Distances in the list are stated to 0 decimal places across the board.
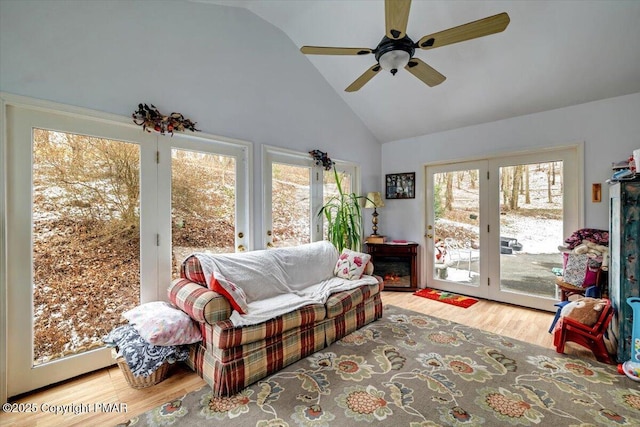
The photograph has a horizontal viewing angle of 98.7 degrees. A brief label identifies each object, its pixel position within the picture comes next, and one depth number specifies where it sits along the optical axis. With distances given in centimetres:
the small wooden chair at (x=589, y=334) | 221
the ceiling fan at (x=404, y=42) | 160
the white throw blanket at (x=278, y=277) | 218
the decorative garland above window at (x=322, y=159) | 369
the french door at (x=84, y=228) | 187
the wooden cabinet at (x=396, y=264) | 428
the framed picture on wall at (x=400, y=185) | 447
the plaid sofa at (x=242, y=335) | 183
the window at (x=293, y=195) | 327
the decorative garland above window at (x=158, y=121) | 229
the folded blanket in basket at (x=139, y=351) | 188
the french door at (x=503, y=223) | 329
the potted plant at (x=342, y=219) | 380
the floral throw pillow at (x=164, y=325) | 191
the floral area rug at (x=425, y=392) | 162
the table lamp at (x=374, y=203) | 431
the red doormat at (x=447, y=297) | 368
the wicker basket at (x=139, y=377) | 190
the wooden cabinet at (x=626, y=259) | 212
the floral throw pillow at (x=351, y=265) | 306
